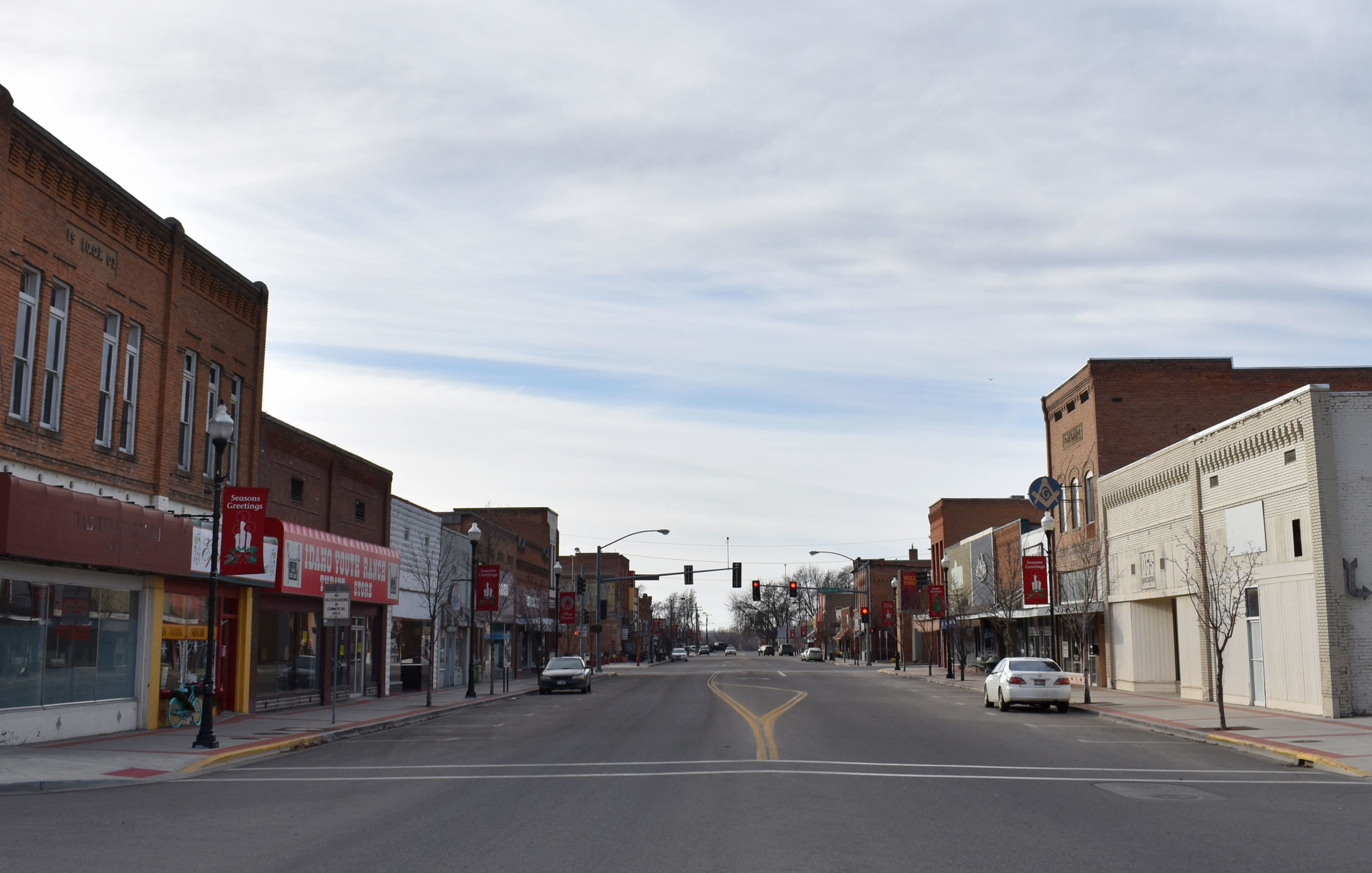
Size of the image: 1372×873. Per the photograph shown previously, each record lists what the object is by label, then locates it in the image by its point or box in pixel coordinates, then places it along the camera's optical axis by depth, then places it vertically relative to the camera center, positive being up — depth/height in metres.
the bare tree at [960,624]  59.44 -0.65
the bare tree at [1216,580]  26.84 +0.85
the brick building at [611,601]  114.75 +1.08
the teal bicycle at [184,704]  25.19 -1.97
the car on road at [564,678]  44.75 -2.47
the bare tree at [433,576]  42.91 +1.40
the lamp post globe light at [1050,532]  34.53 +2.41
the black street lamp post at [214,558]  20.83 +0.95
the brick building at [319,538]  31.61 +1.86
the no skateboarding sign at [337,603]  26.78 +0.21
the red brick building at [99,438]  20.31 +3.40
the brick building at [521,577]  60.25 +2.06
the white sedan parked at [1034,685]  31.88 -1.95
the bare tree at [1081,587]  38.12 +0.94
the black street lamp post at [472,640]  38.62 -0.97
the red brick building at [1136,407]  44.25 +7.72
